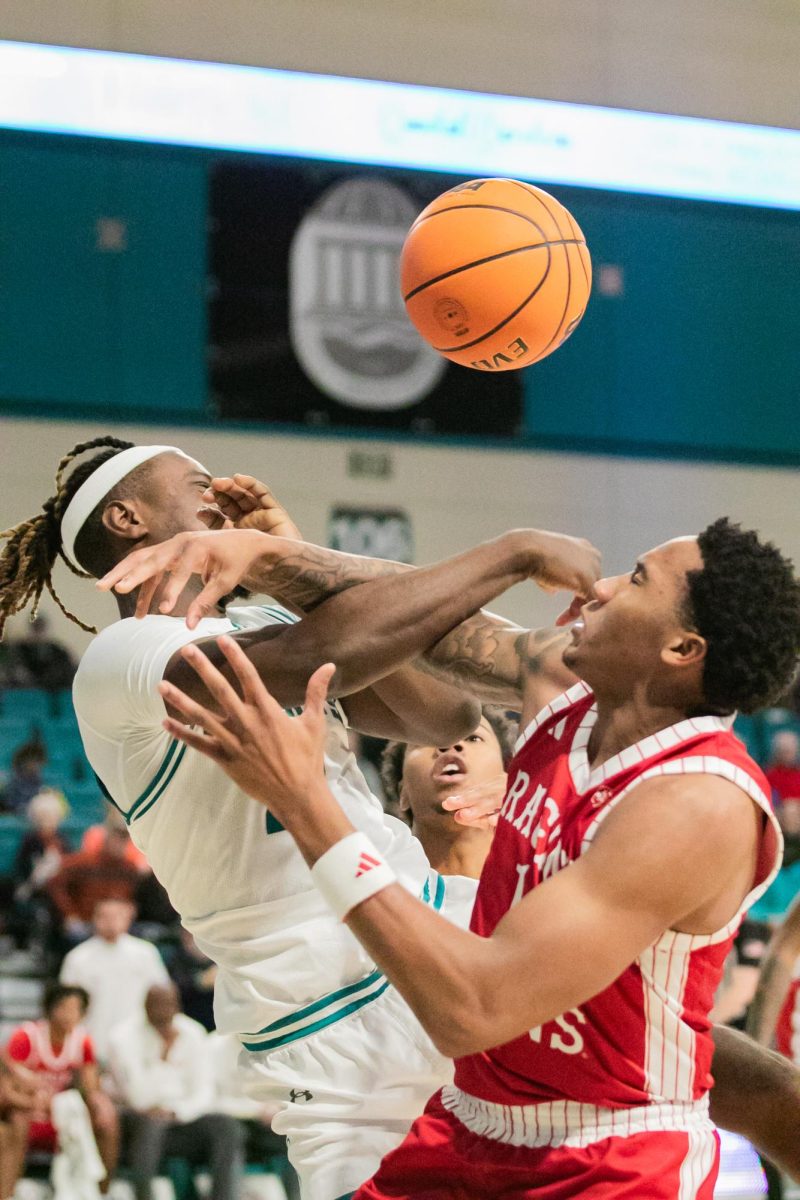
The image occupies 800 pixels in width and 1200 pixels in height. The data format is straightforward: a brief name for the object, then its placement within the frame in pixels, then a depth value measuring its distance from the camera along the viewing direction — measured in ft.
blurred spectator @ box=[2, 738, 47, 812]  34.91
